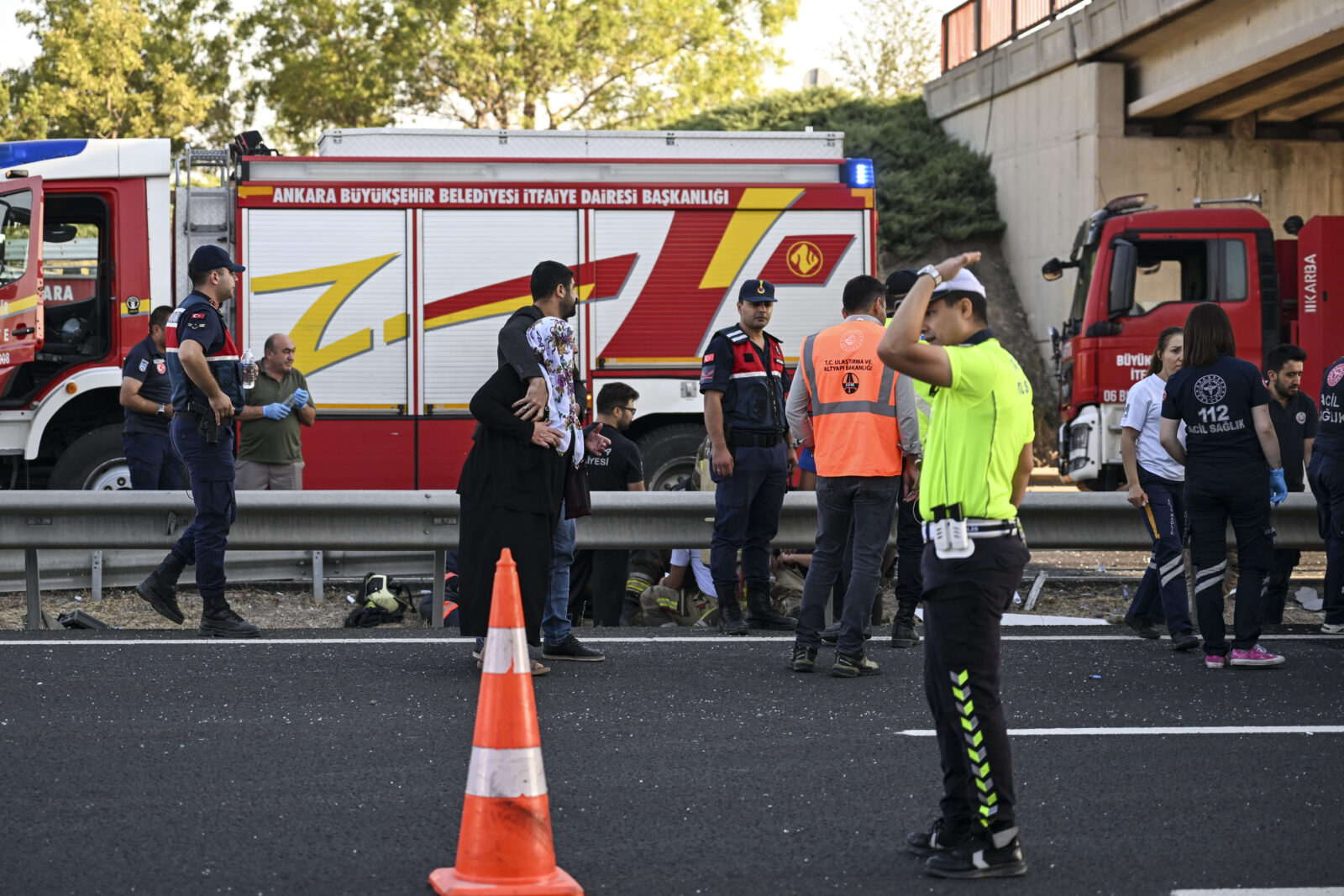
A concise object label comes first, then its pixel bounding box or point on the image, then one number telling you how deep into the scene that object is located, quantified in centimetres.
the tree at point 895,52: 3669
